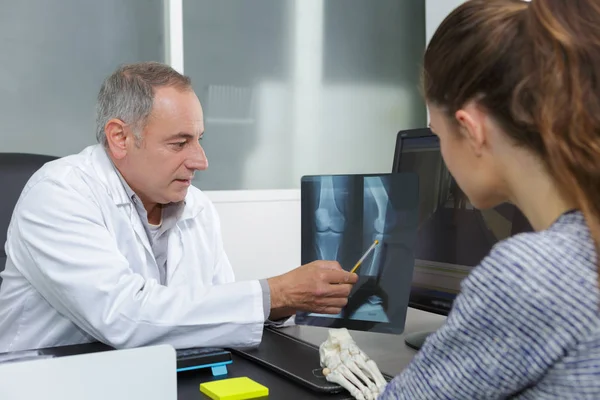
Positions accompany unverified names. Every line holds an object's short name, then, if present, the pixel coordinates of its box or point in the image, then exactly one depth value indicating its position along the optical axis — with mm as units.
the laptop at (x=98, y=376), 741
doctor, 1245
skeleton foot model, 958
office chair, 1592
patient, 583
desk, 990
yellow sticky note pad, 946
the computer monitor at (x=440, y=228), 1266
